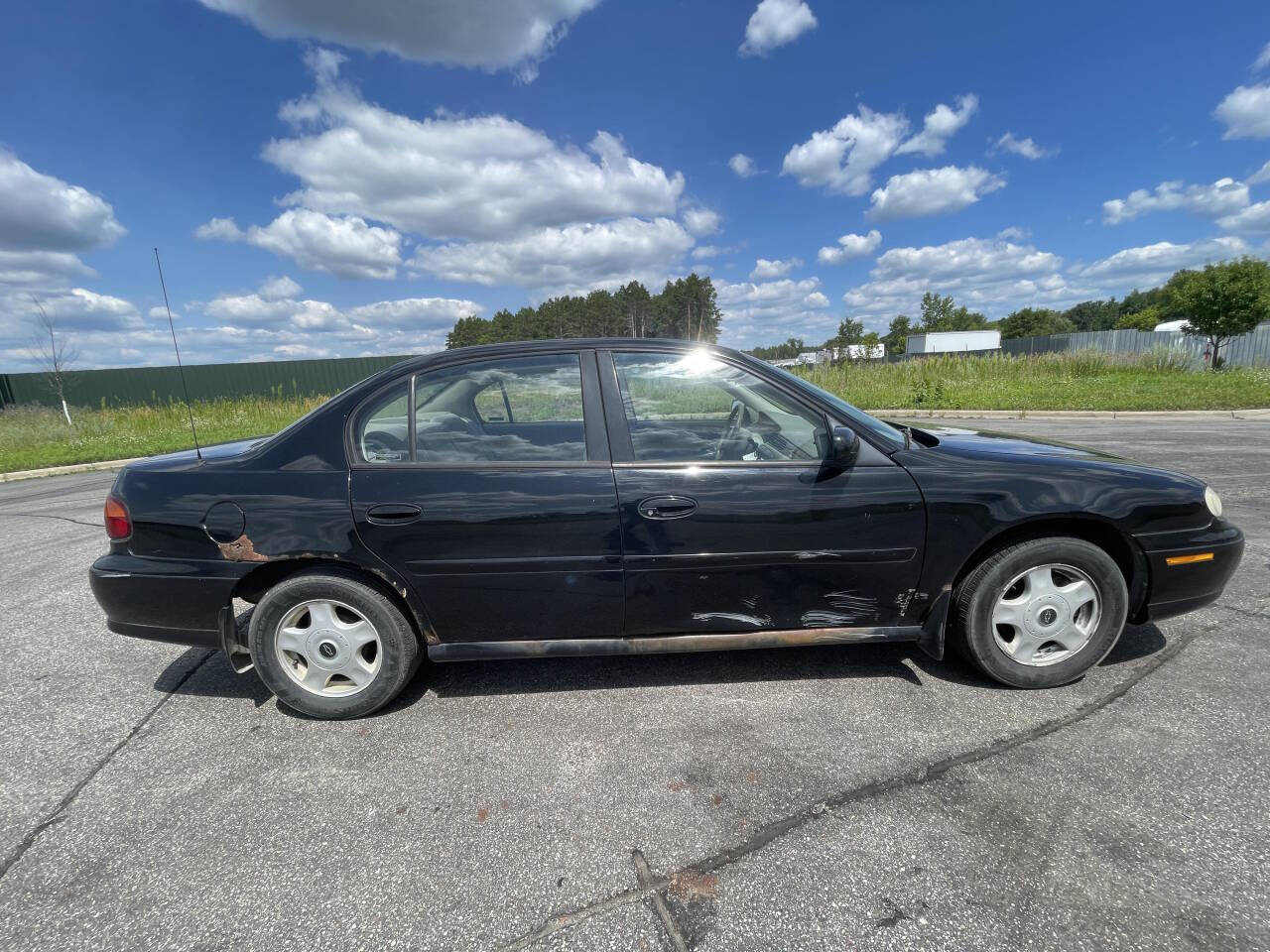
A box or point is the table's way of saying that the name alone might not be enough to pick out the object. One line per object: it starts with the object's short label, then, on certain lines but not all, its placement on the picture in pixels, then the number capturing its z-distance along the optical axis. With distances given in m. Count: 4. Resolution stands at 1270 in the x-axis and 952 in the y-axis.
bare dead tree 16.45
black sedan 2.44
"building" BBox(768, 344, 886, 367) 27.39
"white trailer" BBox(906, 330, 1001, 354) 55.72
